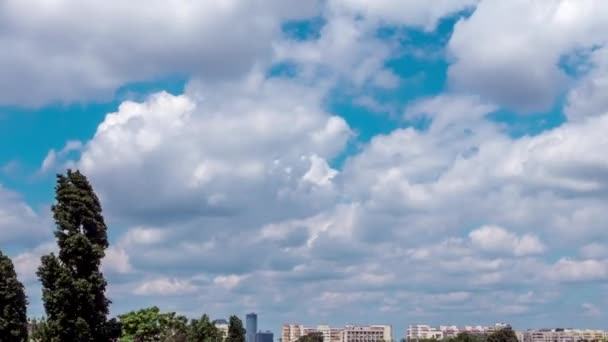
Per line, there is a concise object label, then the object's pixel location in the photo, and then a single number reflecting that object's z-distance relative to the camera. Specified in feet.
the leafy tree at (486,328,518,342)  610.24
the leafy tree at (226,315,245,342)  473.26
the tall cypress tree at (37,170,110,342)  170.19
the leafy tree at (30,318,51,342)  172.35
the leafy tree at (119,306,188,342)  364.38
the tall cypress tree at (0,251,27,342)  195.42
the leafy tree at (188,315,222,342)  387.26
